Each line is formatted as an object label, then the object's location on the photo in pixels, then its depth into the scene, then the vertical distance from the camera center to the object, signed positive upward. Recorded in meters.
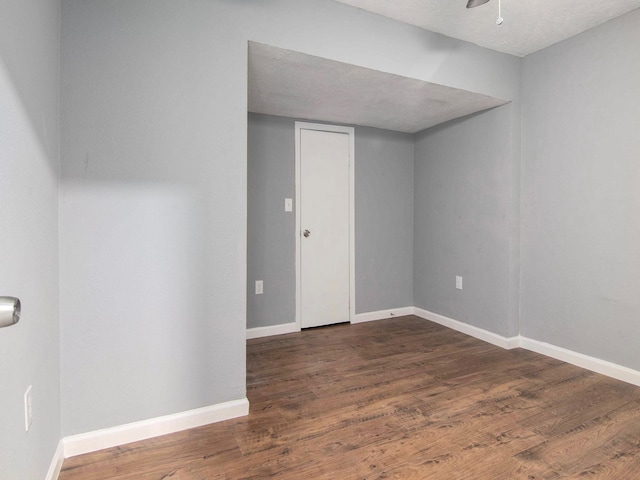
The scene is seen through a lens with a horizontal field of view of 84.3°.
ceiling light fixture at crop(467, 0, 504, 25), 1.75 +1.17
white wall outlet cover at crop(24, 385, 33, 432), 1.09 -0.55
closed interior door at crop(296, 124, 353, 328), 3.32 +0.10
